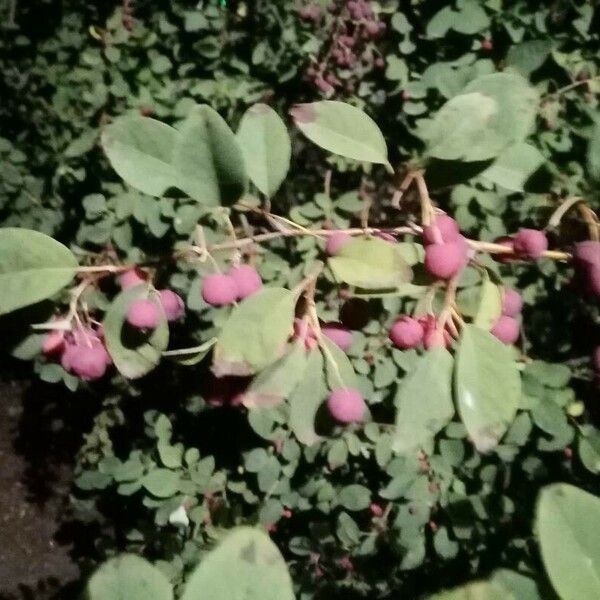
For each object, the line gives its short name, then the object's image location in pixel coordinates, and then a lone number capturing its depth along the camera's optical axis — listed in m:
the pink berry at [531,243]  0.17
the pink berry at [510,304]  0.20
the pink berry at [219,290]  0.18
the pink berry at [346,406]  0.18
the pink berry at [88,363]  0.19
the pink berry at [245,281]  0.19
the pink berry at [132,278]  0.20
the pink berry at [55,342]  0.20
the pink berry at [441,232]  0.16
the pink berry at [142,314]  0.18
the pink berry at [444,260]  0.16
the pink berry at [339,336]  0.20
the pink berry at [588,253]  0.16
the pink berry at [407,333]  0.18
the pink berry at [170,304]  0.20
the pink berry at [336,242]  0.18
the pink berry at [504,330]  0.19
